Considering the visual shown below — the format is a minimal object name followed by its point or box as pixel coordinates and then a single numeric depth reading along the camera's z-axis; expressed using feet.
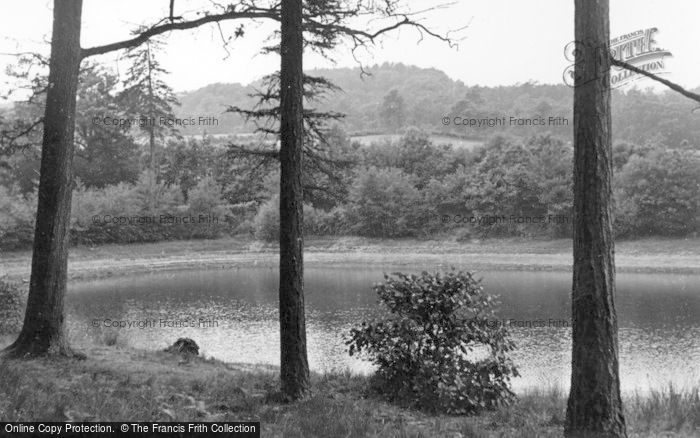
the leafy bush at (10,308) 38.32
